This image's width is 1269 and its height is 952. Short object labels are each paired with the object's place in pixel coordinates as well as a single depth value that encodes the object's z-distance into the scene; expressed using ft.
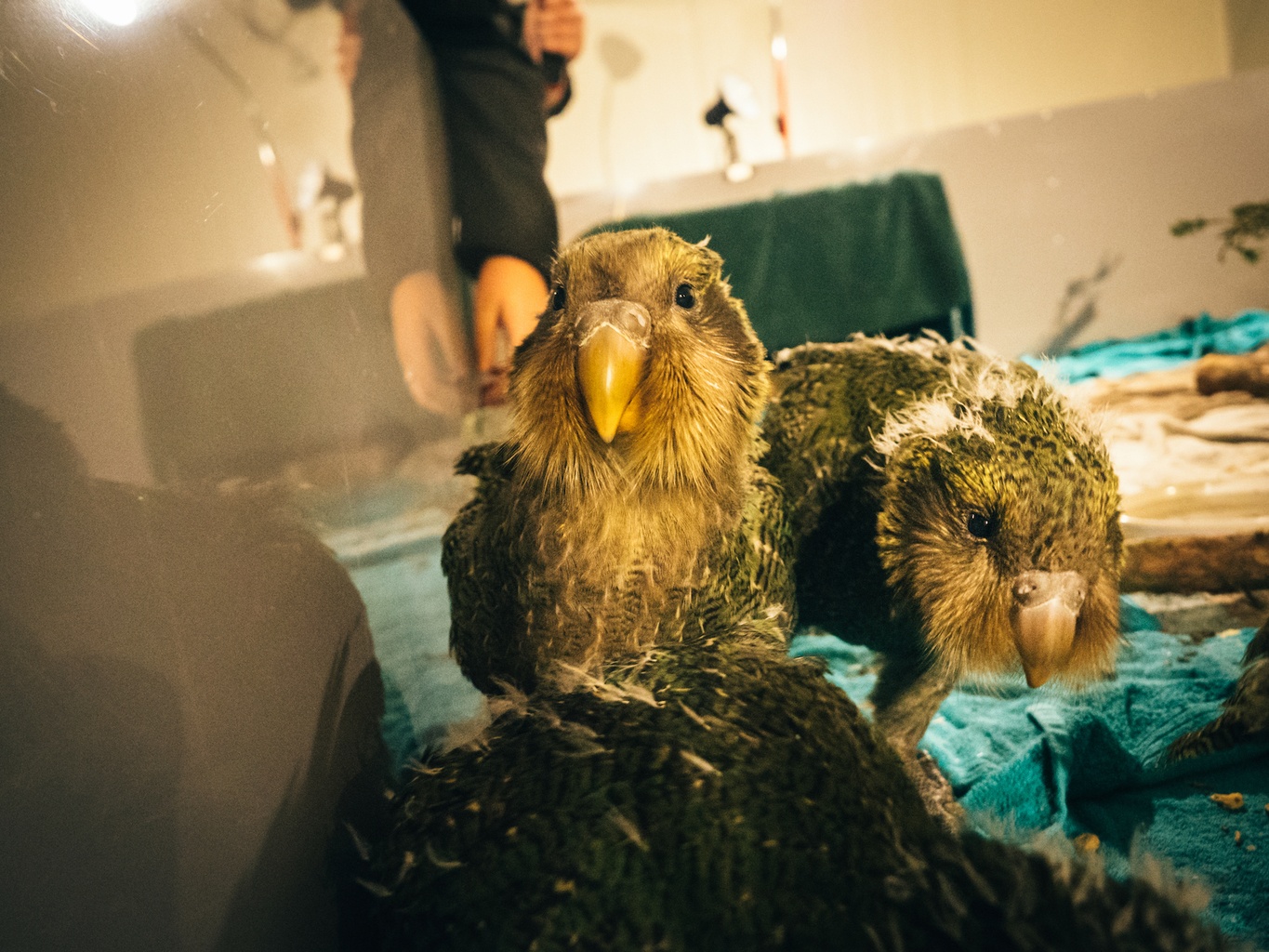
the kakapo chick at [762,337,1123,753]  0.95
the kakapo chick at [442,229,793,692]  0.96
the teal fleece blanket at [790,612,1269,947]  0.97
